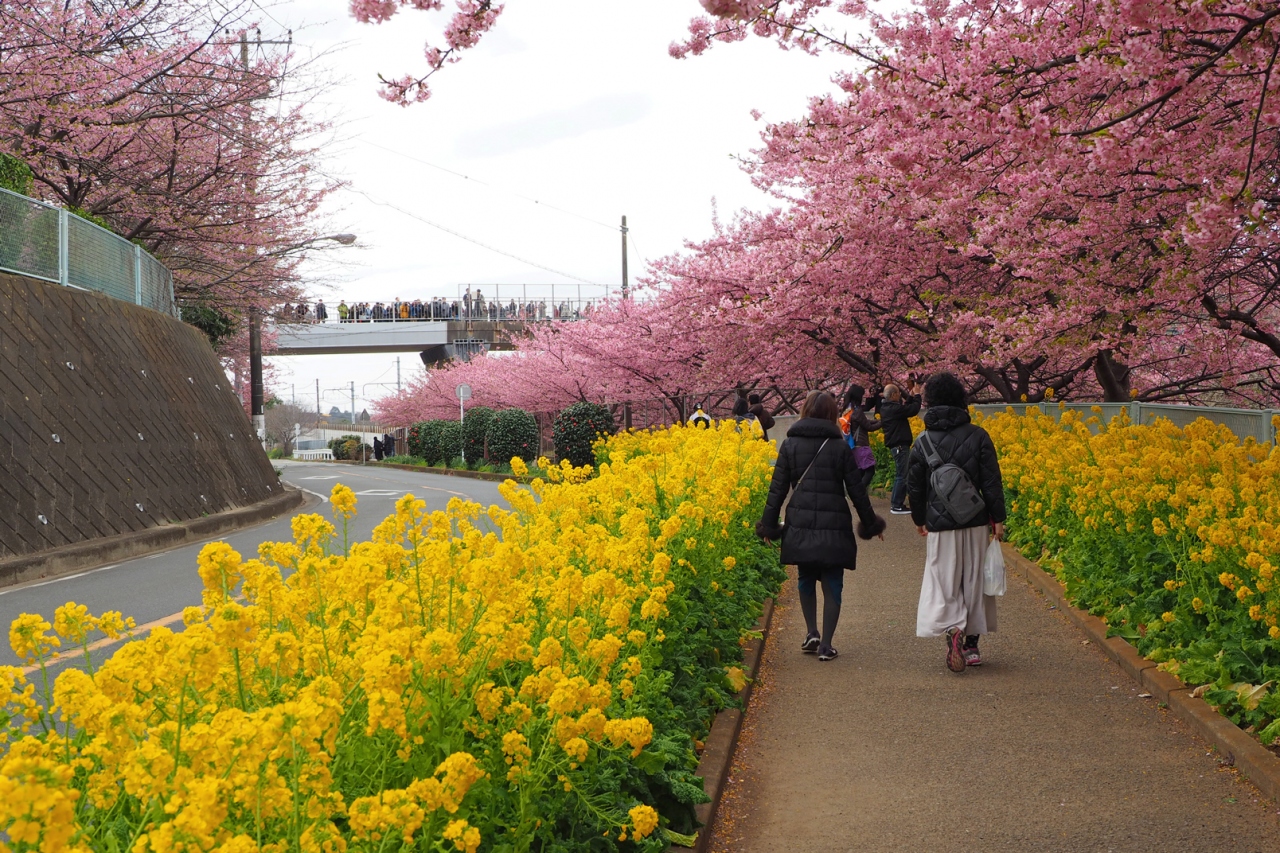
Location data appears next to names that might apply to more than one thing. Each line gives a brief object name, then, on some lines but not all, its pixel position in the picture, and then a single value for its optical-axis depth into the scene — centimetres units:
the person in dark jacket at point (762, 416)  2050
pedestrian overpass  6912
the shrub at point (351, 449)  5972
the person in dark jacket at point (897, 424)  1566
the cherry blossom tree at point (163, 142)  1462
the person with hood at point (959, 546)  730
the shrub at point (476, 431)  3884
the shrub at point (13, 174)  1571
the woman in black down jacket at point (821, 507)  757
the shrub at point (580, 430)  2741
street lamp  2853
